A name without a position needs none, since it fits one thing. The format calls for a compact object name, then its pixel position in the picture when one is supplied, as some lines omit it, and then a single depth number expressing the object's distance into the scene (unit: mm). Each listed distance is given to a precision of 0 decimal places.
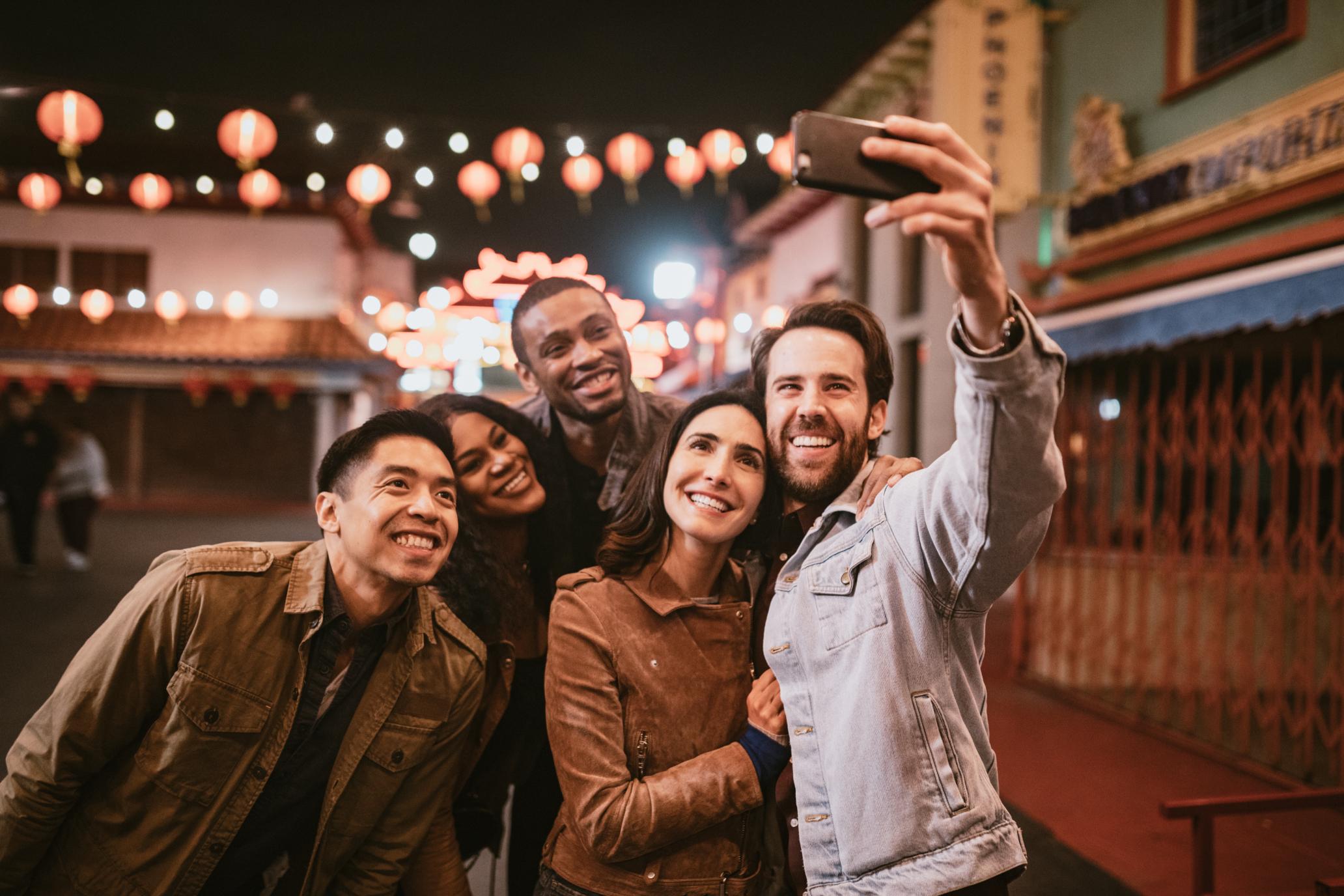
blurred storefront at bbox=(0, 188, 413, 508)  21031
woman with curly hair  2734
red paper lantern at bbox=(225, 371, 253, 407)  21438
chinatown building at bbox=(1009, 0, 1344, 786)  5594
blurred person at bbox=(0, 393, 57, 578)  10203
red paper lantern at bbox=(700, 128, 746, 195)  10445
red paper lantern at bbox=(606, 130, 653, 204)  10078
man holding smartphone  1433
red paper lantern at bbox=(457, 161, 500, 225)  11922
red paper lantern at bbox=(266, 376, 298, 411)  21422
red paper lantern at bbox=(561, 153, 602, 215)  10688
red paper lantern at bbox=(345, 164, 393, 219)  11867
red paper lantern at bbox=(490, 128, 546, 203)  10281
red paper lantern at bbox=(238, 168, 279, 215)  12523
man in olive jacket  2203
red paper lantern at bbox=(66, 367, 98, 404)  20766
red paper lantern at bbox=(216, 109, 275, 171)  9398
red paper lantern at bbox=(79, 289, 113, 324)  19219
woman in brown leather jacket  2061
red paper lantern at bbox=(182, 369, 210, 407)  21109
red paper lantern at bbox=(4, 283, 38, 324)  17922
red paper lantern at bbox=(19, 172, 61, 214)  13555
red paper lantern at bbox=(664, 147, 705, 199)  10773
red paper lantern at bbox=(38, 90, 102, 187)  8688
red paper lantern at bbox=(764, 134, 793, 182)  10602
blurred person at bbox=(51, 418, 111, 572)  10602
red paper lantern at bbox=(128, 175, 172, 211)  14000
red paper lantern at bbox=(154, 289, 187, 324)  20266
